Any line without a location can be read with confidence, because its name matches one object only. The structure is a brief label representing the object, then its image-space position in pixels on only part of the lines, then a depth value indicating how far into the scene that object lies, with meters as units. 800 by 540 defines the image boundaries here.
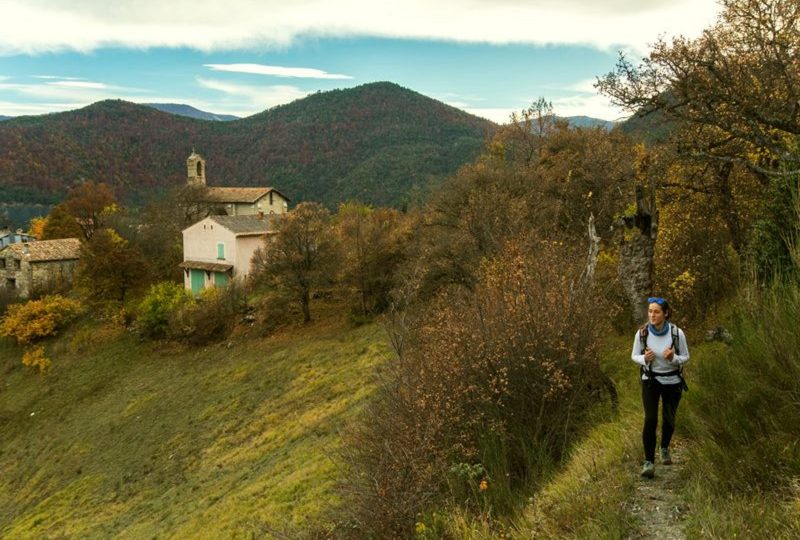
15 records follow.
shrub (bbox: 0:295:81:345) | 38.31
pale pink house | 40.38
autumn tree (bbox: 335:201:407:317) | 30.38
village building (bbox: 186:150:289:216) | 64.31
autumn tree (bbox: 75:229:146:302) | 38.03
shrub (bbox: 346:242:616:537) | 6.45
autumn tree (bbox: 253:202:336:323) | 31.64
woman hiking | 5.53
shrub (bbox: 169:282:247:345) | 33.38
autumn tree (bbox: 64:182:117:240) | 64.25
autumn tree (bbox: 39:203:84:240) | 62.44
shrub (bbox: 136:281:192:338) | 34.53
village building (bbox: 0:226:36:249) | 69.76
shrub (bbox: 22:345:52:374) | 34.64
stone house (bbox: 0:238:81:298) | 48.56
